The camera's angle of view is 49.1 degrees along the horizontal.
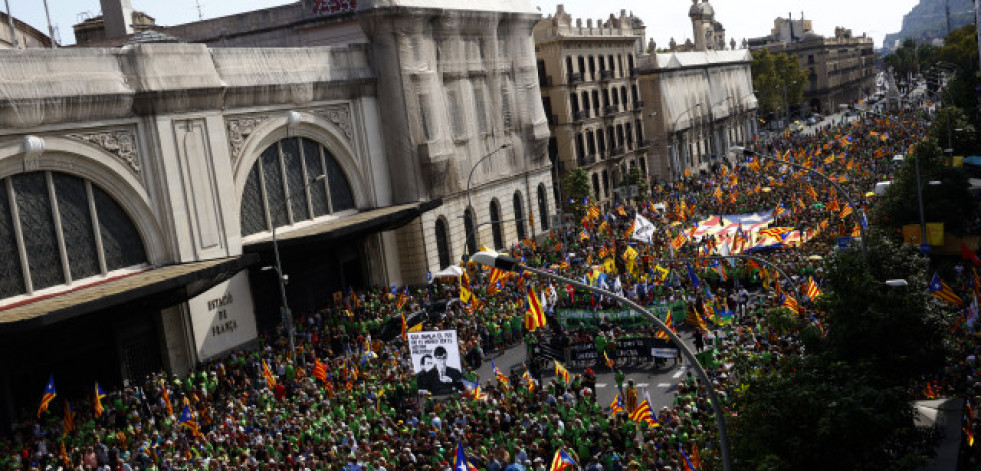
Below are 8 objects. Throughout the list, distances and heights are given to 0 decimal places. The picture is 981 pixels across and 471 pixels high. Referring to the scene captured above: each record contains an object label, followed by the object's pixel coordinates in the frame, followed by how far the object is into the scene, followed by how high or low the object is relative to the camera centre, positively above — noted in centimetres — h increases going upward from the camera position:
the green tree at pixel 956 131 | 5906 -566
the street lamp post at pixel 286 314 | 3482 -643
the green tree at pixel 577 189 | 6725 -680
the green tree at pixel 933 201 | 3909 -614
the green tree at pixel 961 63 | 7819 -345
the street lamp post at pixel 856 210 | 2746 -445
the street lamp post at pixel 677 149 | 9077 -714
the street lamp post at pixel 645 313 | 1545 -356
